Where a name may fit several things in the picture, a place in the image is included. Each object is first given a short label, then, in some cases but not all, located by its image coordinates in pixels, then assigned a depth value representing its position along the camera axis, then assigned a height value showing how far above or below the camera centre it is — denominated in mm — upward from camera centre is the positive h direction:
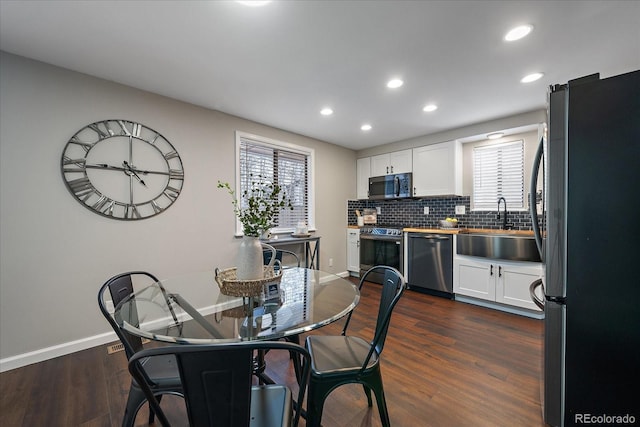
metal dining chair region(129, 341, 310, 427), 678 -463
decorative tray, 1504 -444
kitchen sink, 2887 -443
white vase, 1556 -297
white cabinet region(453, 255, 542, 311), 2936 -861
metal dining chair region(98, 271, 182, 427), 1123 -758
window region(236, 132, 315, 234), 3455 +626
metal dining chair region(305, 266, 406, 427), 1184 -763
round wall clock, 2264 +411
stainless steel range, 4078 -626
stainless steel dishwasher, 3545 -765
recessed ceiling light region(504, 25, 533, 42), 1713 +1210
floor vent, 2264 -1218
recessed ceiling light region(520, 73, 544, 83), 2297 +1199
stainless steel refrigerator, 1189 -200
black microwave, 4223 +405
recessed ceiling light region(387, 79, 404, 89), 2438 +1224
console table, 3690 -597
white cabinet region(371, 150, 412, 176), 4297 +826
